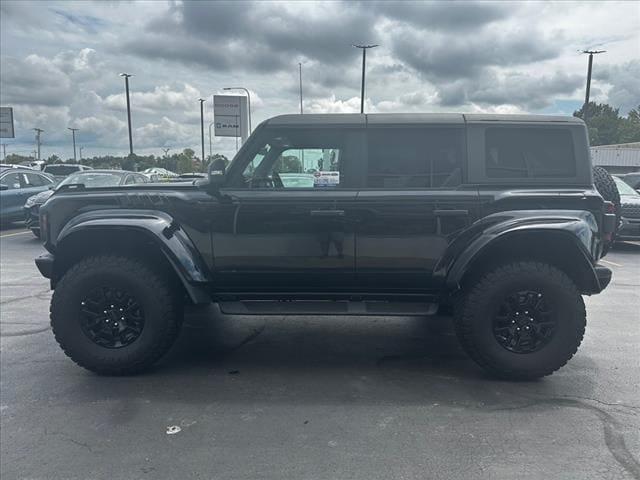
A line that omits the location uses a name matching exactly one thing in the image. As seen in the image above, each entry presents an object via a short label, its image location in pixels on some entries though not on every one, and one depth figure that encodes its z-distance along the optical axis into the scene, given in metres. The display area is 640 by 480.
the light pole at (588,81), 28.72
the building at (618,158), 29.11
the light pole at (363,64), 29.46
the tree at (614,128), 54.47
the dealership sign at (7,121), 33.06
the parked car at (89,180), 9.95
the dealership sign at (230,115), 21.98
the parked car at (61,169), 18.69
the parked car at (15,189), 12.10
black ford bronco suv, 3.61
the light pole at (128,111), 36.59
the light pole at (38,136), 70.12
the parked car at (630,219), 9.51
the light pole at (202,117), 41.98
